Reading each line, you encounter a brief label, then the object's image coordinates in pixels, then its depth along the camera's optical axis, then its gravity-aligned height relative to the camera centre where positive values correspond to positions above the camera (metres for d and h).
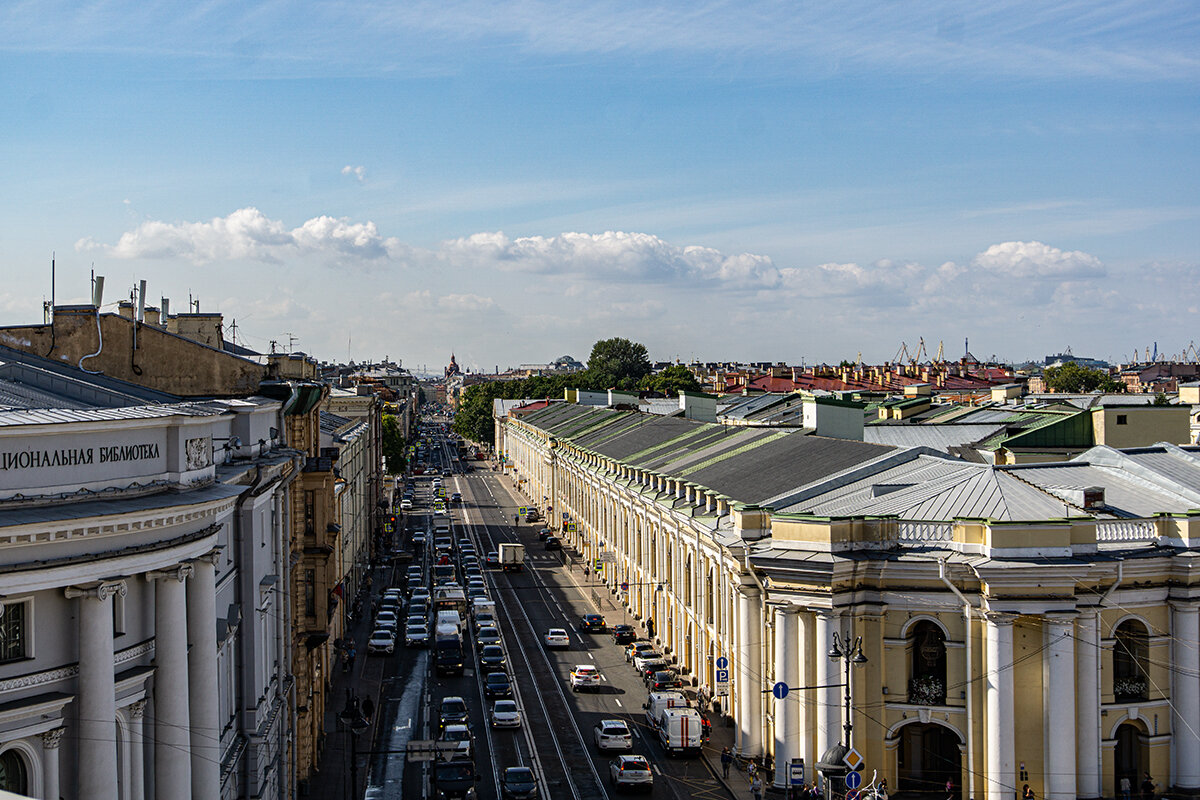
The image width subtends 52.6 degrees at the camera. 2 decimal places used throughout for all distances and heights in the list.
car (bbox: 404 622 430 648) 70.00 -14.34
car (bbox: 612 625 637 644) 70.56 -14.47
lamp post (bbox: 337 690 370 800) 39.43 -11.05
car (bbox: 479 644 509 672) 63.19 -14.18
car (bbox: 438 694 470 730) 50.46 -13.70
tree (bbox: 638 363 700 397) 188.46 +0.55
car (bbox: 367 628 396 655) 68.38 -14.34
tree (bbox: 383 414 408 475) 150.25 -7.18
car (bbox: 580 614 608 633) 73.94 -14.48
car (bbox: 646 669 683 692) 58.22 -14.26
